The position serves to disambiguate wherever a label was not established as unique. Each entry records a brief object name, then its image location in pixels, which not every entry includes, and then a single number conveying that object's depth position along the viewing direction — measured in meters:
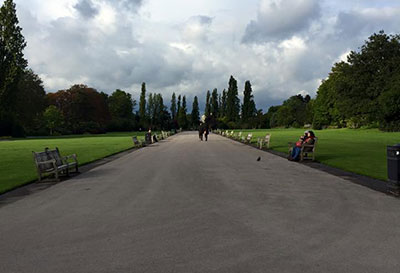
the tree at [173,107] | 158.62
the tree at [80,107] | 81.56
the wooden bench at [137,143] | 28.75
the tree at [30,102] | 72.38
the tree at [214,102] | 143.00
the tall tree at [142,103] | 126.65
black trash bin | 7.82
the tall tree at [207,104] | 145.86
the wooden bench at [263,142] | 24.13
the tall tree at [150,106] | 143.25
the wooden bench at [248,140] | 33.09
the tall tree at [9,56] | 54.75
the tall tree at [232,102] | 118.87
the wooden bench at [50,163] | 10.85
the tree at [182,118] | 147.25
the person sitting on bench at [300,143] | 15.95
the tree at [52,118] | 73.94
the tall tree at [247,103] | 112.94
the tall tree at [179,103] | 158.80
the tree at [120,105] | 127.49
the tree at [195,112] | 153.91
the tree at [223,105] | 138.25
